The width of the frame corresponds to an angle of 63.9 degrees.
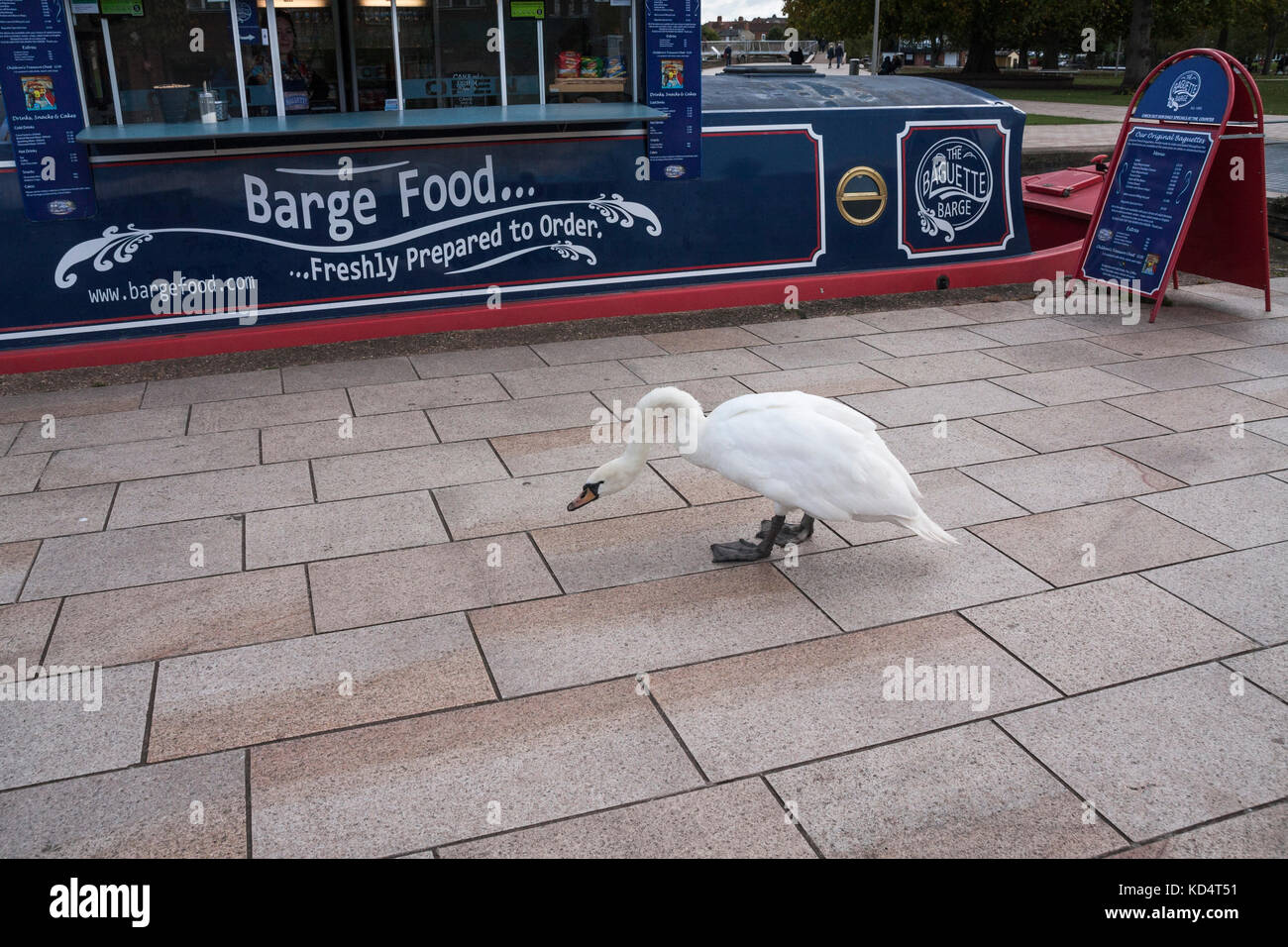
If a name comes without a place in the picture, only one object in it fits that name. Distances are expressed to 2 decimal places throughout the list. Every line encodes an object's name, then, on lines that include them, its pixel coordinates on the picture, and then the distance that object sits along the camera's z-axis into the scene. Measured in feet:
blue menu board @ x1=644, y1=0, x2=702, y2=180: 32.94
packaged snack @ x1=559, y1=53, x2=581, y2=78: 33.35
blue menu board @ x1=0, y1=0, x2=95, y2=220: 27.45
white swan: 16.76
